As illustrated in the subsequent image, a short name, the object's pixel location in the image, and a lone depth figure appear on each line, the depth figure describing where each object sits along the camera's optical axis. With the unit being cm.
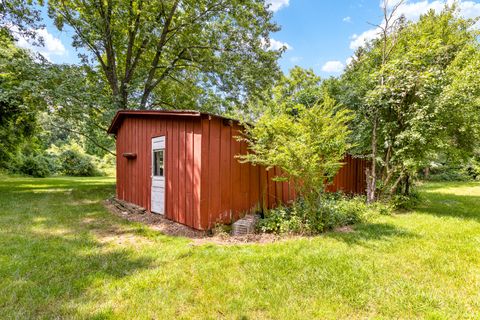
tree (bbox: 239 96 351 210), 456
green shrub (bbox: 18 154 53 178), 1894
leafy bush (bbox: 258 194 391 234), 483
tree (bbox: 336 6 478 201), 639
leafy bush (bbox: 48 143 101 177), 2252
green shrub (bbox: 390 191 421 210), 721
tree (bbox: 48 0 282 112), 1027
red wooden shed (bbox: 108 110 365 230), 499
